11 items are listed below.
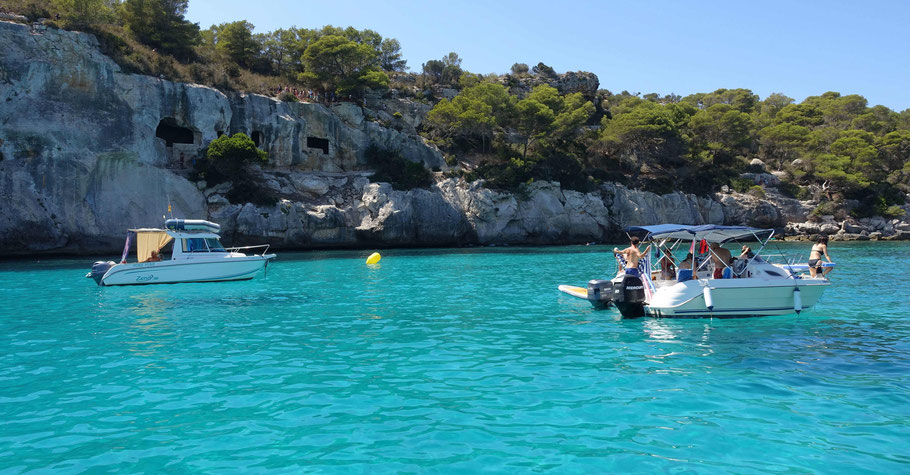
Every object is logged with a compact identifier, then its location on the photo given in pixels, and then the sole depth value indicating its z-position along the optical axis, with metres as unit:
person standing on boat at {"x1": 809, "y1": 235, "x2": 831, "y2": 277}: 15.77
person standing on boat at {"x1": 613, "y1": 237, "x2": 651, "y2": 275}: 14.59
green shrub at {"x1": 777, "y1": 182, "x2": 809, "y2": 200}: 59.82
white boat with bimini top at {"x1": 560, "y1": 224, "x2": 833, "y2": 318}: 13.62
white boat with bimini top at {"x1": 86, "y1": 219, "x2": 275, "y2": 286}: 21.70
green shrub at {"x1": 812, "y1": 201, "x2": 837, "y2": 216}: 57.52
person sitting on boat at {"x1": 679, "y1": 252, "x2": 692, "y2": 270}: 14.82
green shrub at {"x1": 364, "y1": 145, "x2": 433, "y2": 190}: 47.72
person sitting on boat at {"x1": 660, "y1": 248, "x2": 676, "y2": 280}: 15.35
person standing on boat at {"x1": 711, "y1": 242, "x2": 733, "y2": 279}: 14.41
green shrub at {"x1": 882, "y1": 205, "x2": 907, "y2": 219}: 56.06
